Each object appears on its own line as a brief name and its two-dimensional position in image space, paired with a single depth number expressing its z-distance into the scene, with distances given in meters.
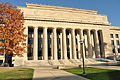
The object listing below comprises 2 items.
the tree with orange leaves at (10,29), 21.52
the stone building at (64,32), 44.00
